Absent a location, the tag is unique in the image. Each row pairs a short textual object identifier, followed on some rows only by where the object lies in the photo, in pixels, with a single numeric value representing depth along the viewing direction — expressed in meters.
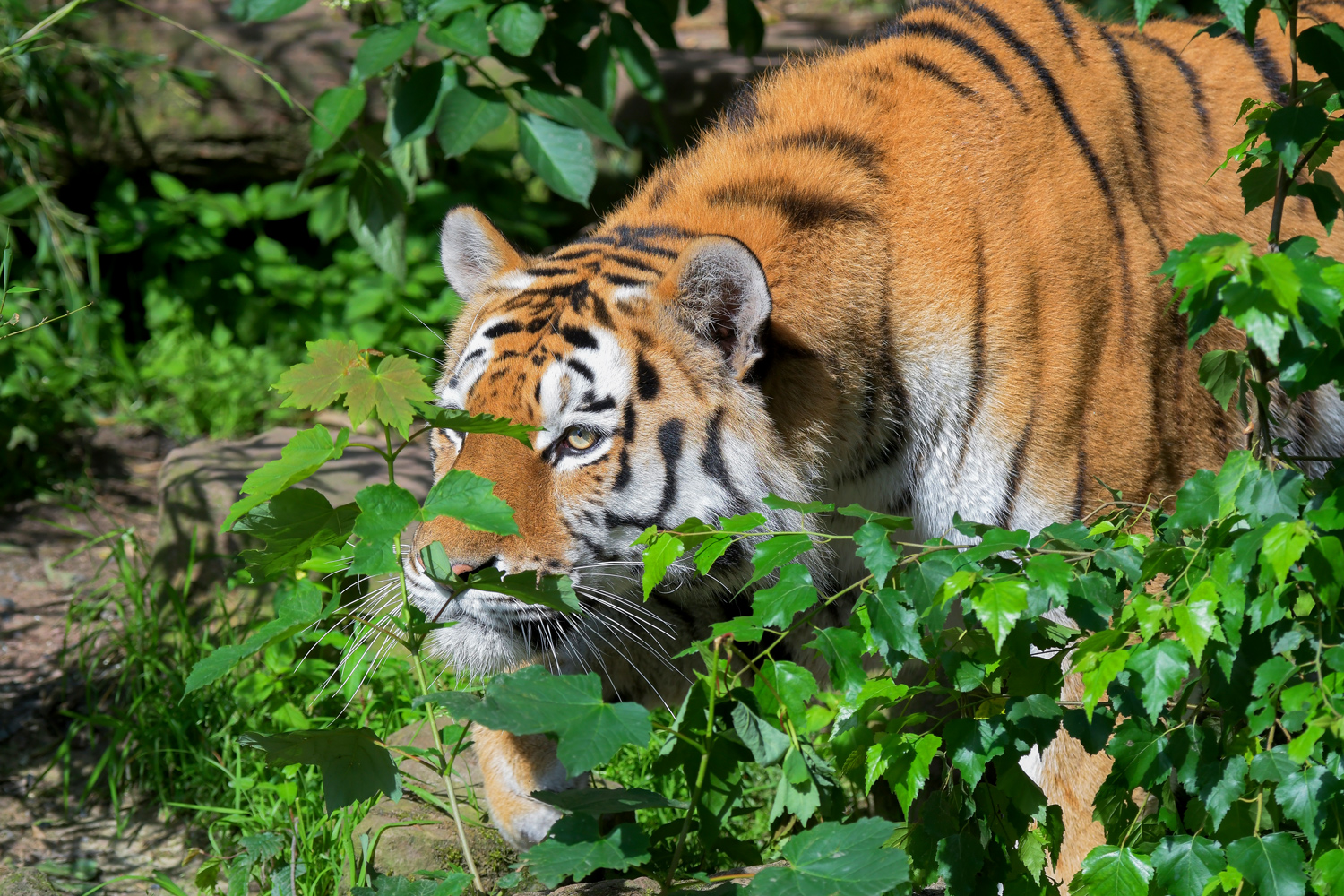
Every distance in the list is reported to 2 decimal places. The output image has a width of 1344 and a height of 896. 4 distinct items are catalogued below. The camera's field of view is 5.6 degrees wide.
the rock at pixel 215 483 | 10.09
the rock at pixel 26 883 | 9.54
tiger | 9.47
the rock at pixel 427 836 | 9.60
